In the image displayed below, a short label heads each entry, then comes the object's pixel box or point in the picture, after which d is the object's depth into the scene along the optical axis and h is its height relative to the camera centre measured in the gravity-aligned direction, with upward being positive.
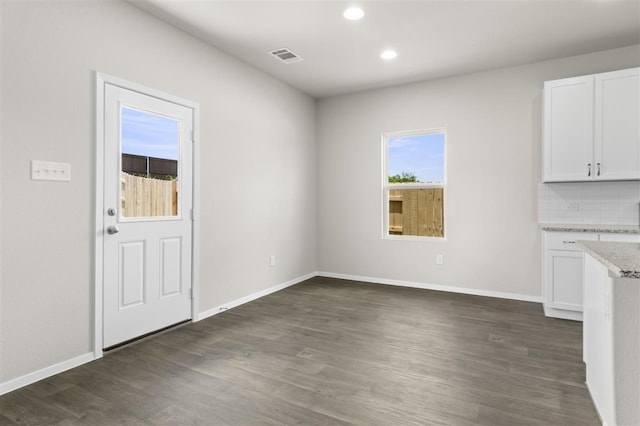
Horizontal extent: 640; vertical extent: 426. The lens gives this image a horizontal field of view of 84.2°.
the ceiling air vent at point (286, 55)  3.81 +1.73
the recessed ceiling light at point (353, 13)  2.99 +1.71
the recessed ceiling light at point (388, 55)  3.85 +1.74
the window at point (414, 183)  4.82 +0.40
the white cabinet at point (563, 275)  3.47 -0.62
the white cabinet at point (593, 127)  3.42 +0.86
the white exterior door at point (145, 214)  2.77 -0.03
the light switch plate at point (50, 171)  2.31 +0.26
